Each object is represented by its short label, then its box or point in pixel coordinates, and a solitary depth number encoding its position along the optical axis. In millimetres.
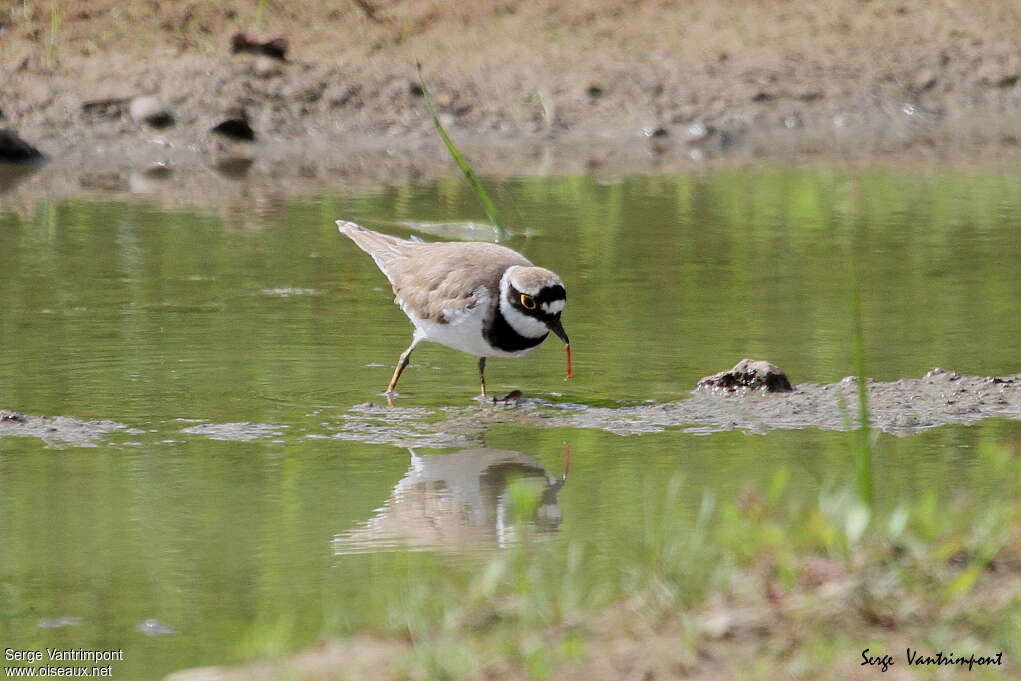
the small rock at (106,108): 16500
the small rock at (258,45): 17625
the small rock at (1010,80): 18906
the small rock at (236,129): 16375
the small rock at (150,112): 16422
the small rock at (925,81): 18750
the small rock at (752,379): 7922
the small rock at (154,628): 5023
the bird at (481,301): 7898
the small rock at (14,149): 15453
